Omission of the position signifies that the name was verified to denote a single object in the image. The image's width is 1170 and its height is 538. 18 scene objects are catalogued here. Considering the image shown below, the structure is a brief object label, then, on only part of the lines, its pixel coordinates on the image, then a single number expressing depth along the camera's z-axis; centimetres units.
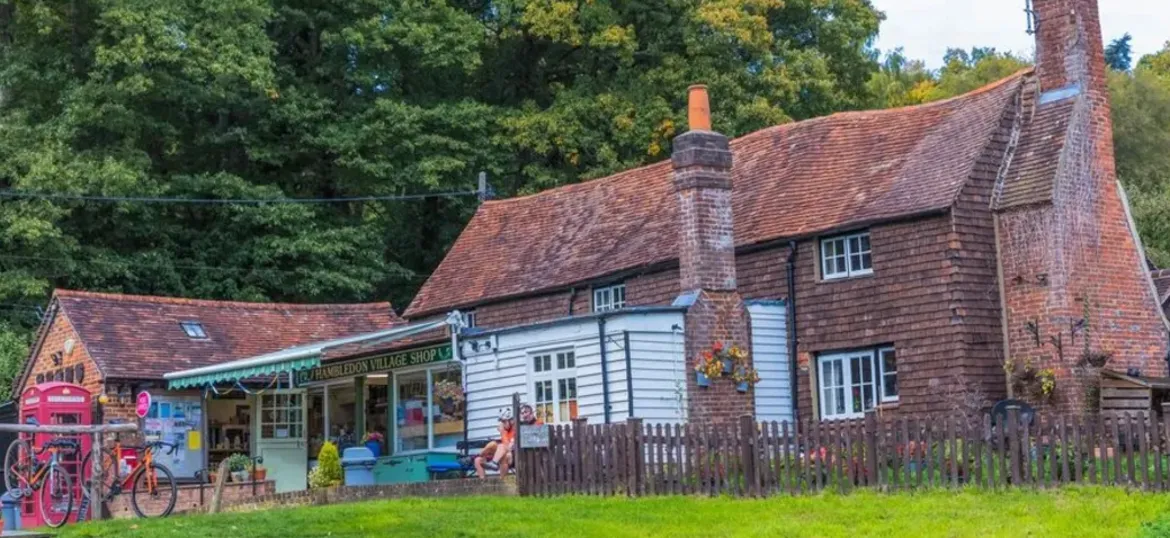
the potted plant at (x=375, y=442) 3123
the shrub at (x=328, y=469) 2678
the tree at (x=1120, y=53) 8056
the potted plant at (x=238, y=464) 3158
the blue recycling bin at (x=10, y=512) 2088
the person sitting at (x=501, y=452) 2480
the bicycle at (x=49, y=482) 2334
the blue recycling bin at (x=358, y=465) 2606
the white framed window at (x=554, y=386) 2784
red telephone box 2884
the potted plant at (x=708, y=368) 2611
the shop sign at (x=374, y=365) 2986
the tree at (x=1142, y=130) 5428
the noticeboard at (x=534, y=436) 2275
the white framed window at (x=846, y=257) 2831
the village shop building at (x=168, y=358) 3244
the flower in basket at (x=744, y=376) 2634
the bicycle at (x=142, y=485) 2455
